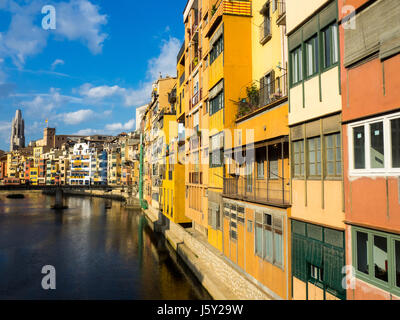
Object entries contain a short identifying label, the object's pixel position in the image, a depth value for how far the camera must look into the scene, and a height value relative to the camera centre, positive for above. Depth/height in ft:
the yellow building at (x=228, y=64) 58.44 +20.86
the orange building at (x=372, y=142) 22.34 +2.40
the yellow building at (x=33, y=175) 534.78 +0.65
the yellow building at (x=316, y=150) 28.84 +2.37
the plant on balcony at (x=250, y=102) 53.72 +12.61
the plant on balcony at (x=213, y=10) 66.91 +34.94
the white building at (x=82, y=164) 455.63 +16.01
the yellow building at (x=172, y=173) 112.06 +0.56
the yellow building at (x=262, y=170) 38.60 +0.59
